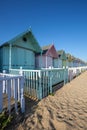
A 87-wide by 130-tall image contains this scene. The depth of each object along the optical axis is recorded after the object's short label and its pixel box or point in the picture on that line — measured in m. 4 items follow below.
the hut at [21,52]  6.57
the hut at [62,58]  16.38
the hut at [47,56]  10.19
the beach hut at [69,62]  22.25
